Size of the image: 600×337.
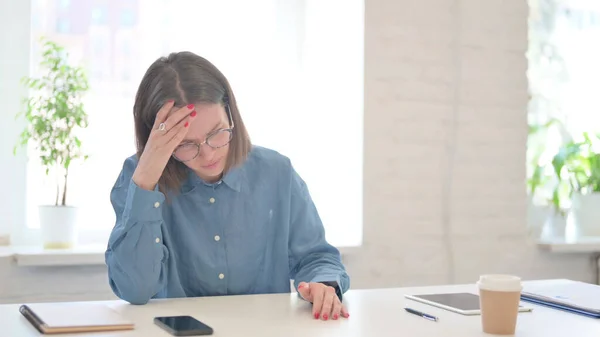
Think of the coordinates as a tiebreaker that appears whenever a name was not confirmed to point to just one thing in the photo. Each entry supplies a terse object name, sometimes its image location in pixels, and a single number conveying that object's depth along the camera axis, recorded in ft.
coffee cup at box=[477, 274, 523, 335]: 4.48
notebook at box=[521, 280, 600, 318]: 5.37
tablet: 5.22
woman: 5.44
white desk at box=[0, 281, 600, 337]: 4.49
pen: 4.95
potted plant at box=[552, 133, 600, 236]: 10.83
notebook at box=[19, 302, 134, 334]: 4.34
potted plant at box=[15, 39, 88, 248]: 8.14
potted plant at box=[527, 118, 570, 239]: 11.02
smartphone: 4.32
